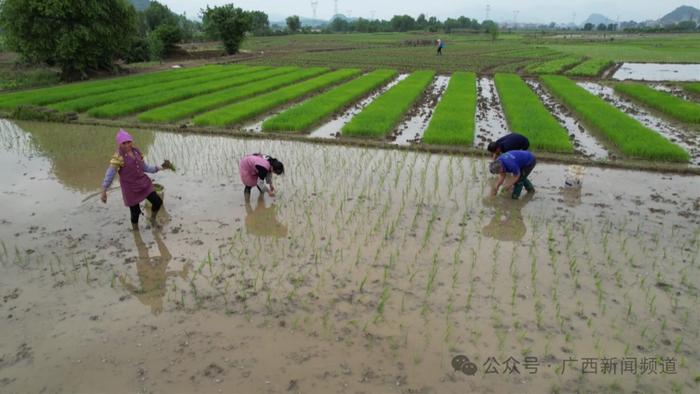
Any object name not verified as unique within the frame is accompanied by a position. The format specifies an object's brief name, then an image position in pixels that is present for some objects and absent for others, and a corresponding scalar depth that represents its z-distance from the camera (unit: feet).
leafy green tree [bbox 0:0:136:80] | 56.24
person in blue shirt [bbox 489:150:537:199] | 19.85
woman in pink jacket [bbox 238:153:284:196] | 18.86
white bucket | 22.11
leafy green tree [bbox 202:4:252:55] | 104.22
